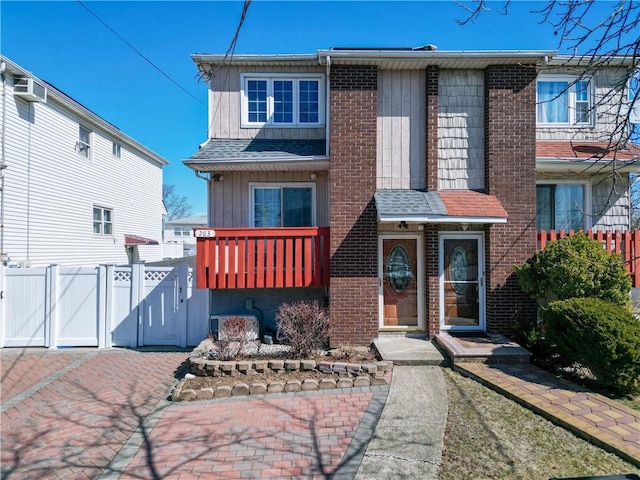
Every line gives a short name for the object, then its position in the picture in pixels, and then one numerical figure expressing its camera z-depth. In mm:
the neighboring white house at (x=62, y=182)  10266
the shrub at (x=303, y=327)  6277
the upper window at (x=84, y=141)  13201
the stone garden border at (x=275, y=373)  5173
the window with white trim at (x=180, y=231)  37625
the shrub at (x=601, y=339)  4707
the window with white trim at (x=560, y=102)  9141
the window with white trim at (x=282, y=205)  8758
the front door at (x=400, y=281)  7520
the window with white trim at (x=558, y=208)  8742
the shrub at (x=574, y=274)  6016
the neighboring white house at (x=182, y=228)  33584
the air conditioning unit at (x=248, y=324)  7087
